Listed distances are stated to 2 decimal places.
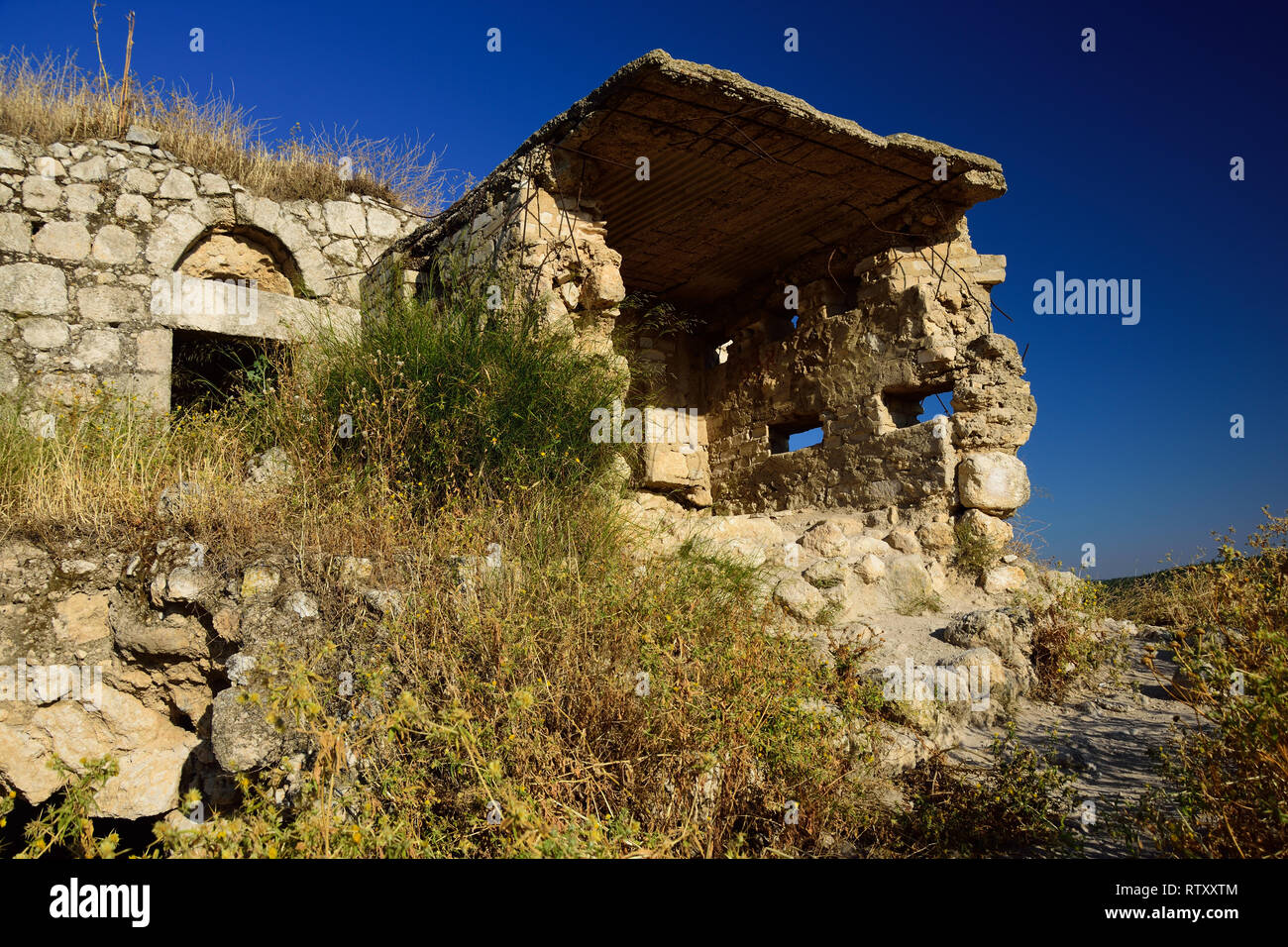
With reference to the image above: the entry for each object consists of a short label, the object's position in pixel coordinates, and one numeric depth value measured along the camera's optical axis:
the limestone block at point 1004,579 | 5.34
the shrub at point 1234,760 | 2.14
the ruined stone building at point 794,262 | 5.24
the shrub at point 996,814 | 2.67
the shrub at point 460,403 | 4.40
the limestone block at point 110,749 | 3.27
